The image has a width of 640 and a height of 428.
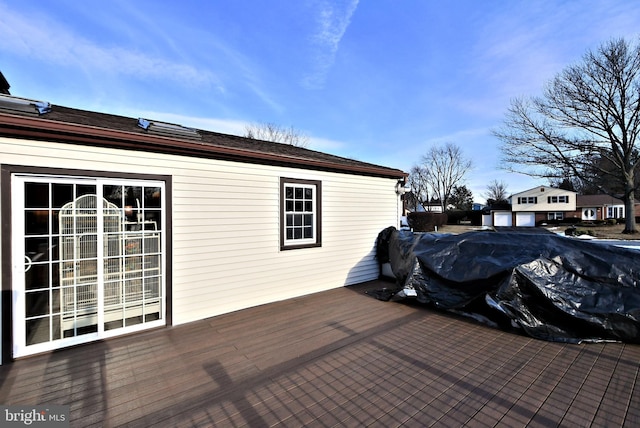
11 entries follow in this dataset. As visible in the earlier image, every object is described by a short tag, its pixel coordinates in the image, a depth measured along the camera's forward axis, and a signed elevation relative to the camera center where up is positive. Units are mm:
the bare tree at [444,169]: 39231 +6332
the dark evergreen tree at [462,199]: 43656 +2184
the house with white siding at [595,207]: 35594 +496
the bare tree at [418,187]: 42906 +4015
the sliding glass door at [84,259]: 3006 -519
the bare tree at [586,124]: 17109 +5902
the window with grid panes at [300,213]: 5112 +13
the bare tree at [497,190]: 51969 +4108
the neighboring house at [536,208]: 34375 +409
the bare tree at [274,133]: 23344 +6999
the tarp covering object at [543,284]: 3312 -975
